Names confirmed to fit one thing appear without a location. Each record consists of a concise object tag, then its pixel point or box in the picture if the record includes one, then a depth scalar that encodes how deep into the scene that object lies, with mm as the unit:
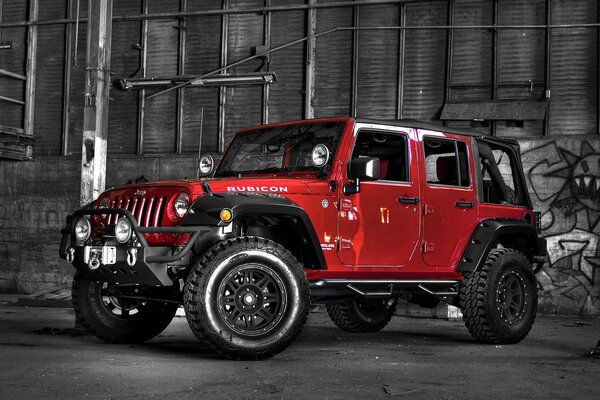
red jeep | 6961
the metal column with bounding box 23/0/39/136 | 17391
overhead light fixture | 15844
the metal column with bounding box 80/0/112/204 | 9875
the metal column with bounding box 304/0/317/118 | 15852
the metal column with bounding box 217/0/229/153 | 16297
